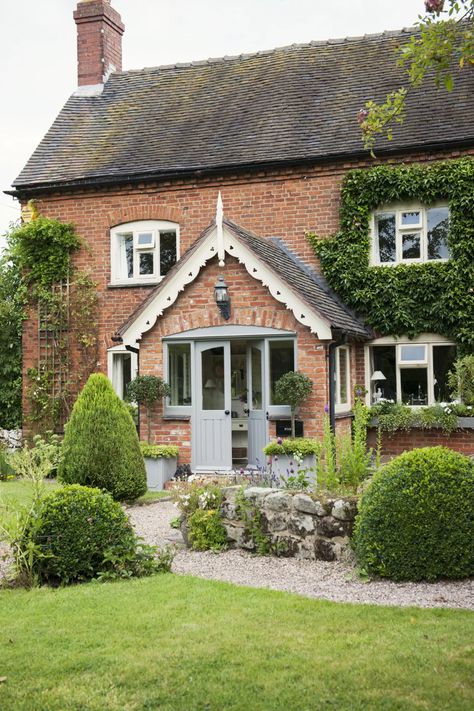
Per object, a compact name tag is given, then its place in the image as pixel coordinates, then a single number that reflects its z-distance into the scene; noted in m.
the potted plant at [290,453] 14.02
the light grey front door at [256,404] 15.47
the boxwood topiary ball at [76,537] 7.93
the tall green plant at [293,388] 14.51
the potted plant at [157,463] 15.19
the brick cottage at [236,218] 15.40
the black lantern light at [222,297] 15.10
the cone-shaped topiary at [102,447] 12.70
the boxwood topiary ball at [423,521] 7.54
